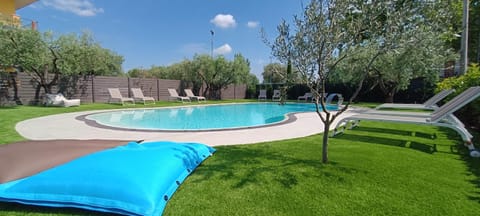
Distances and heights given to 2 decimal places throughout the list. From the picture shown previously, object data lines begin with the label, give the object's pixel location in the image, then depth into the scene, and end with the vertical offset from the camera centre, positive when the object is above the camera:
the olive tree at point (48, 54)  10.91 +2.14
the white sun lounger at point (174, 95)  19.17 +0.10
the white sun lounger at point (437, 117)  4.26 -0.45
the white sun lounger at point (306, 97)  21.02 +0.00
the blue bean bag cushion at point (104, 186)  2.18 -0.87
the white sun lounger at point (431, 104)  7.74 -0.22
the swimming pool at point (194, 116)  8.84 -0.94
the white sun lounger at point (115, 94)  15.25 +0.13
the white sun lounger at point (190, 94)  19.85 +0.19
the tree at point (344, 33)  2.86 +0.81
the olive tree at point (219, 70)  20.89 +2.33
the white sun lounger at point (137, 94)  16.46 +0.14
